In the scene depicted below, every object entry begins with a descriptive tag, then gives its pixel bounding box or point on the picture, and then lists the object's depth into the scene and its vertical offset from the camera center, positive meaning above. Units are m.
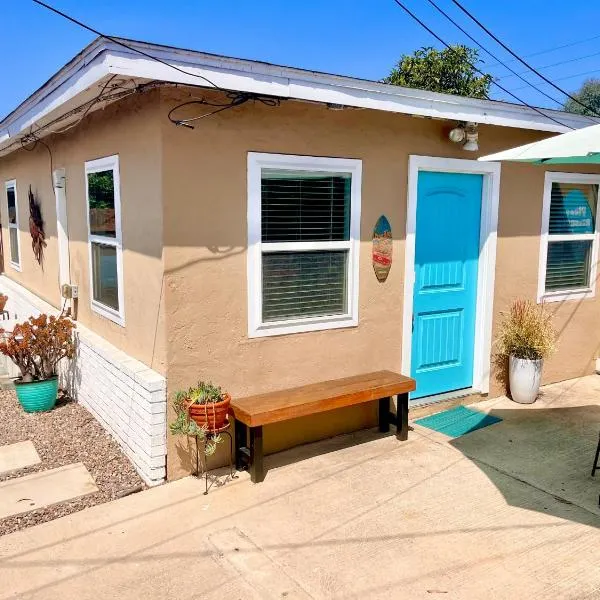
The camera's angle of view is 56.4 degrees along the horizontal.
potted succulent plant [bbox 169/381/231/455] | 3.86 -1.35
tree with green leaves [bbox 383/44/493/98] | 14.71 +3.91
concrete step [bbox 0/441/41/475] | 4.38 -1.93
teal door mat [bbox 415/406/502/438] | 5.08 -1.89
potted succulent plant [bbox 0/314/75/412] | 5.43 -1.34
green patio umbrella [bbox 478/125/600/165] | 3.16 +0.42
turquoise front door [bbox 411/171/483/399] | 5.23 -0.57
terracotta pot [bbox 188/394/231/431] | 3.86 -1.35
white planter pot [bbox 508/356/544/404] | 5.62 -1.60
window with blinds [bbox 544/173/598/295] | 6.11 -0.17
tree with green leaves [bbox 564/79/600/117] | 32.79 +7.62
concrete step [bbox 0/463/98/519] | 3.78 -1.92
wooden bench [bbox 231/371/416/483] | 3.98 -1.36
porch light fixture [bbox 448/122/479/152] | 5.02 +0.75
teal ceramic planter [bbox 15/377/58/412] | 5.43 -1.72
